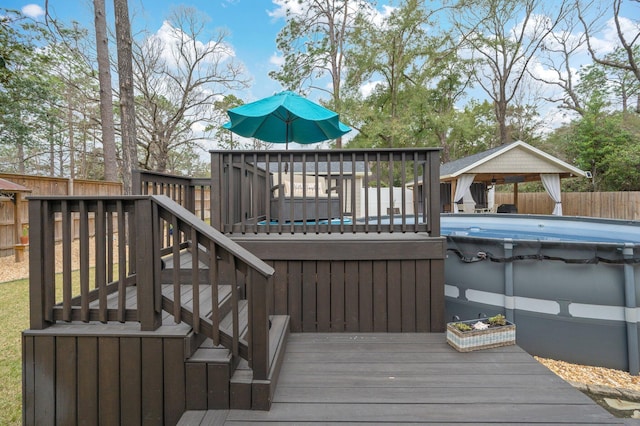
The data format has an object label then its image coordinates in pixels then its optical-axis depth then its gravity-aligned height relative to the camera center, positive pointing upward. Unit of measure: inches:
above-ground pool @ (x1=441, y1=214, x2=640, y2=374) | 118.4 -32.4
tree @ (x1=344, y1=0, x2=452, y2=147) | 631.2 +293.9
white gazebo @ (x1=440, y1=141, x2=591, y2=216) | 457.7 +62.6
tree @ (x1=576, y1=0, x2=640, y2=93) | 557.3 +317.9
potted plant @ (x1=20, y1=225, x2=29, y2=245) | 283.9 -17.8
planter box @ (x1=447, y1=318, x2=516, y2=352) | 103.7 -41.7
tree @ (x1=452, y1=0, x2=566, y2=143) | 670.5 +377.9
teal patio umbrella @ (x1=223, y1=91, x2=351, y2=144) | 154.7 +50.4
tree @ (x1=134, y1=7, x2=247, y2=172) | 565.9 +248.1
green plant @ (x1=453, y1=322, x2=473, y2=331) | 105.9 -38.4
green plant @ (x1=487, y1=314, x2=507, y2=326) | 110.0 -37.8
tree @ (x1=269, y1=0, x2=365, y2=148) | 655.1 +360.5
